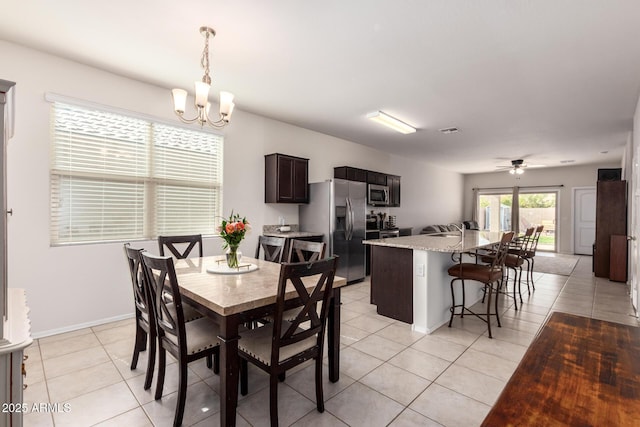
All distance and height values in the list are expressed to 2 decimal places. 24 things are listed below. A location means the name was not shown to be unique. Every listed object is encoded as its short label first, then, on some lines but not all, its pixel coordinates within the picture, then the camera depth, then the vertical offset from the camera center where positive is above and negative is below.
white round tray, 2.35 -0.46
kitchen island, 3.16 -0.71
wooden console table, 0.72 -0.47
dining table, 1.59 -0.50
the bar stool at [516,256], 4.09 -0.59
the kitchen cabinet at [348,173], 5.91 +0.80
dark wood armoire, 5.45 -0.17
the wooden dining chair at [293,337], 1.66 -0.78
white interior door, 8.90 -0.10
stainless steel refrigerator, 4.88 -0.10
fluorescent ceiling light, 4.54 +1.46
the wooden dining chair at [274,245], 3.02 -0.34
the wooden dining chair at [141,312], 2.05 -0.73
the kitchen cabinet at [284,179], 4.67 +0.54
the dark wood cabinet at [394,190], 7.16 +0.58
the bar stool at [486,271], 3.07 -0.59
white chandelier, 2.41 +0.94
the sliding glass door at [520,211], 9.69 +0.14
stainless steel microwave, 6.51 +0.42
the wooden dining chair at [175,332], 1.70 -0.78
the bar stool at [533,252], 4.65 -0.56
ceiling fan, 7.94 +1.34
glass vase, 2.44 -0.37
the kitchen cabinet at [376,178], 6.53 +0.79
